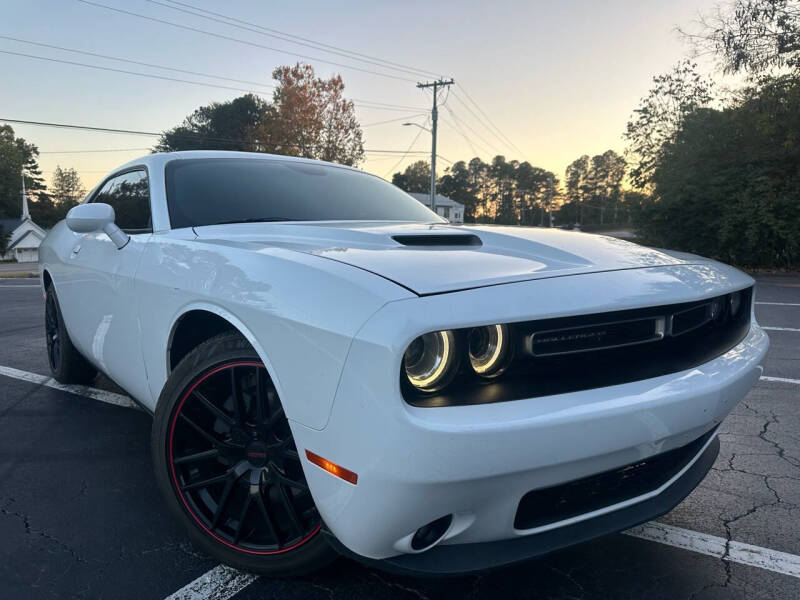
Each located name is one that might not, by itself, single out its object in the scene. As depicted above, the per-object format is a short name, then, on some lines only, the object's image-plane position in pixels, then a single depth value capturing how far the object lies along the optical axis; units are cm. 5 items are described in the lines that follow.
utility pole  3369
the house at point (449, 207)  7712
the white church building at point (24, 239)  5469
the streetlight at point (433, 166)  3329
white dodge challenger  134
